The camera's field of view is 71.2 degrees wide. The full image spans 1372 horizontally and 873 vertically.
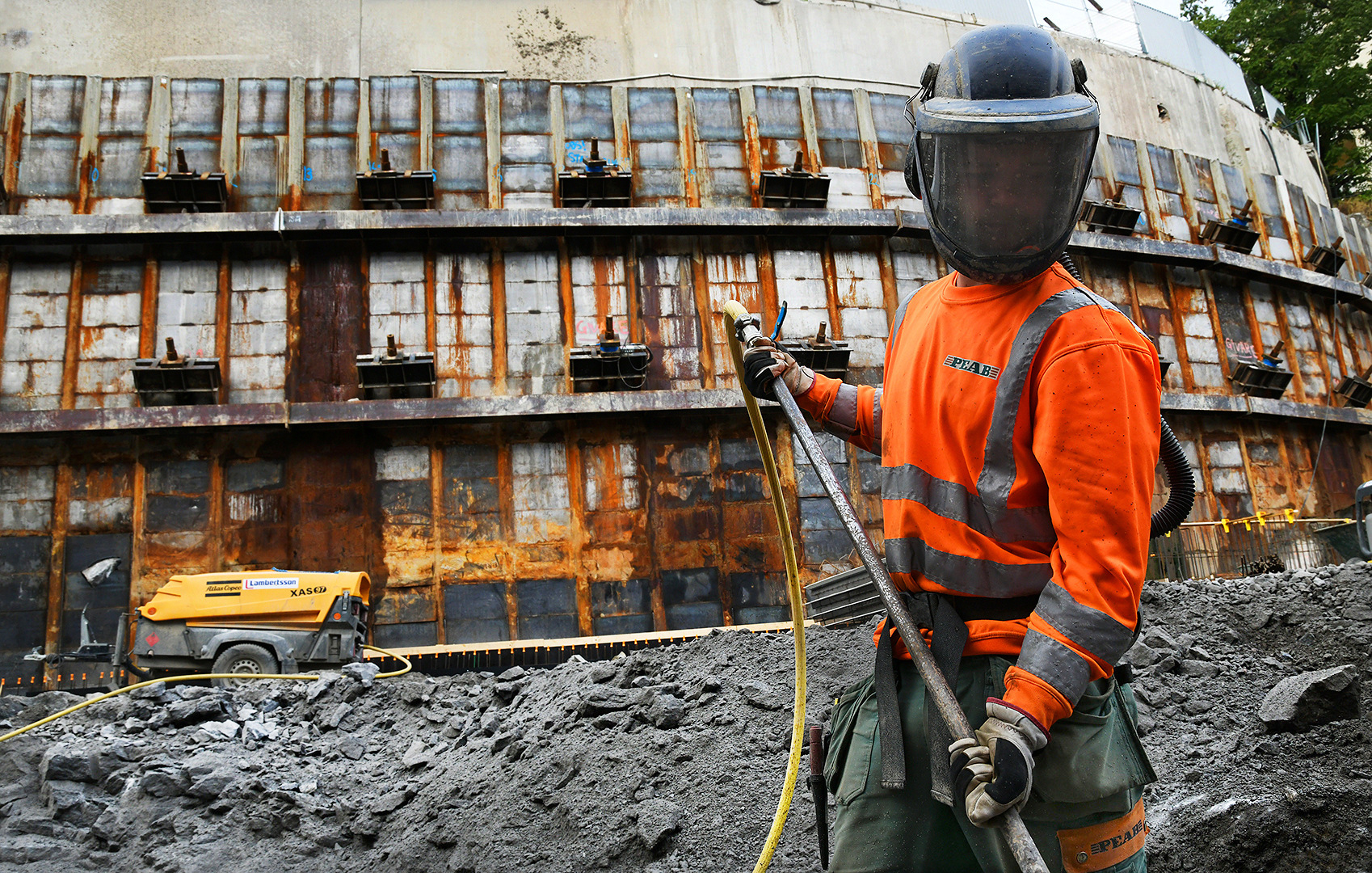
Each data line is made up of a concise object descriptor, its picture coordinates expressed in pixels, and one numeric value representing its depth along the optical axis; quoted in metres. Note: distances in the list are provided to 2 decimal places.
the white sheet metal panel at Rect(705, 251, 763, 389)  14.98
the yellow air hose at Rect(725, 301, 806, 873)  3.18
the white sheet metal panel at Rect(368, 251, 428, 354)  14.40
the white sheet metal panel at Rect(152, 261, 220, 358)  14.10
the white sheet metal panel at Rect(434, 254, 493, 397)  14.33
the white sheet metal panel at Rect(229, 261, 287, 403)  14.03
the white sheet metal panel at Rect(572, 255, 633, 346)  14.76
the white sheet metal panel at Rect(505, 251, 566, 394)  14.48
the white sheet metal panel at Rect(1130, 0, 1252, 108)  21.80
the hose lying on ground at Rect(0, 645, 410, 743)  7.27
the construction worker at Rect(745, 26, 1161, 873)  1.91
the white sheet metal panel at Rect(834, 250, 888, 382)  15.33
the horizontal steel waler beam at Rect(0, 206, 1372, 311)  13.93
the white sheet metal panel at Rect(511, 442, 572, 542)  13.95
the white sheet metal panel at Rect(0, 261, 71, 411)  13.69
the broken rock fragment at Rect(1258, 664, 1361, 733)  5.01
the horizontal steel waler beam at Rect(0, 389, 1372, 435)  13.33
